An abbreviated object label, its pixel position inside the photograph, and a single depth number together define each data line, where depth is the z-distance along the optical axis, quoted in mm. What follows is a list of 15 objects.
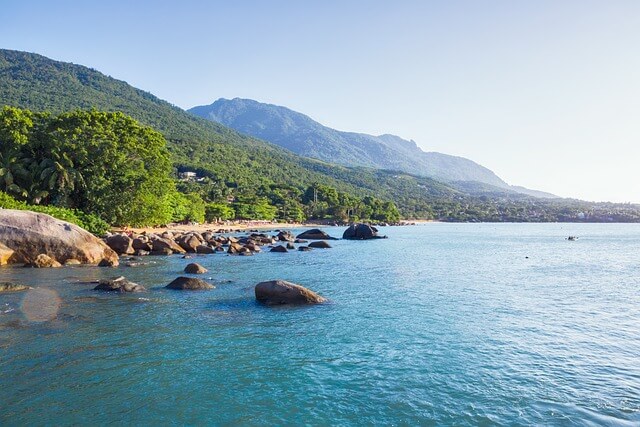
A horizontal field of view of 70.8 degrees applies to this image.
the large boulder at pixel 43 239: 30234
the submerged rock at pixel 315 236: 69931
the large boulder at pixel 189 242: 45562
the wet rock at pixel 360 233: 74338
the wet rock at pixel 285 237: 63056
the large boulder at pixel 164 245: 42406
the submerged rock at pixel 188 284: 23141
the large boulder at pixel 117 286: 22016
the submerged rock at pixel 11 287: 21047
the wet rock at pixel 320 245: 54106
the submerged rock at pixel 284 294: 20078
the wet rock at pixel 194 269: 29422
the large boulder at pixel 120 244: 39625
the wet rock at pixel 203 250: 44219
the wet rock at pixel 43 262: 29766
